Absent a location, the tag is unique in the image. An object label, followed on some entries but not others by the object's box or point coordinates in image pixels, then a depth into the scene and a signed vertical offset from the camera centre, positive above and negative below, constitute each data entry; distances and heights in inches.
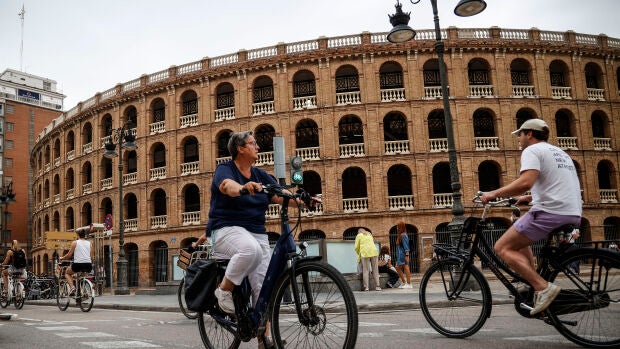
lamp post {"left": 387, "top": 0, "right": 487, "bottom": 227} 473.1 +197.5
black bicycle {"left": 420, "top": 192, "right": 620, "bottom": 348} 161.2 -20.6
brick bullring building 1175.6 +284.9
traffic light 434.4 +64.6
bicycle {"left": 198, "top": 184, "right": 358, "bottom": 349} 132.8 -16.5
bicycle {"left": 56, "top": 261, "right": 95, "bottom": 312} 447.2 -29.3
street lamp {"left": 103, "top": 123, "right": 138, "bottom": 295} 869.2 +3.2
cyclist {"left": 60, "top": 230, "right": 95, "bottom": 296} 451.1 -0.2
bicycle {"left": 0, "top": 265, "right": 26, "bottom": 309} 502.0 -28.7
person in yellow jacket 609.1 -16.5
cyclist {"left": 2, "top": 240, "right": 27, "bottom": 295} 507.8 -0.5
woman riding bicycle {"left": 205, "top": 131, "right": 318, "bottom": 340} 155.3 +7.9
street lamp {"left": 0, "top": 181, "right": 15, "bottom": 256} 1298.0 +165.3
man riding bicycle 169.2 +7.4
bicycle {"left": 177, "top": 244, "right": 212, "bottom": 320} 320.9 -4.5
